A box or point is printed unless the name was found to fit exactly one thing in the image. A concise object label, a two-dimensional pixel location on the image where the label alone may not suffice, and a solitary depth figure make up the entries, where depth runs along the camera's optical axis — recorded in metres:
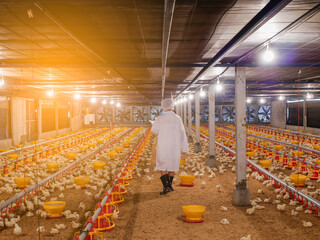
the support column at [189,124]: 17.48
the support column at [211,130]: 10.81
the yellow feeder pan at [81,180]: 7.54
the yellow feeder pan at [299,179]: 7.13
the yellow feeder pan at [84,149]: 14.78
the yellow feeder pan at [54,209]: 5.50
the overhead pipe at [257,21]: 3.26
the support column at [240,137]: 6.45
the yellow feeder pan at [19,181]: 7.49
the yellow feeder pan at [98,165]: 9.45
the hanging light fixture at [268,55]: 5.63
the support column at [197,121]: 14.34
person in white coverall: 6.90
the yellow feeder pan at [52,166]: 9.65
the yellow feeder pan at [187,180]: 7.96
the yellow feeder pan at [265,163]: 9.35
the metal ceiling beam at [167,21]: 2.95
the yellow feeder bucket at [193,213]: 5.22
